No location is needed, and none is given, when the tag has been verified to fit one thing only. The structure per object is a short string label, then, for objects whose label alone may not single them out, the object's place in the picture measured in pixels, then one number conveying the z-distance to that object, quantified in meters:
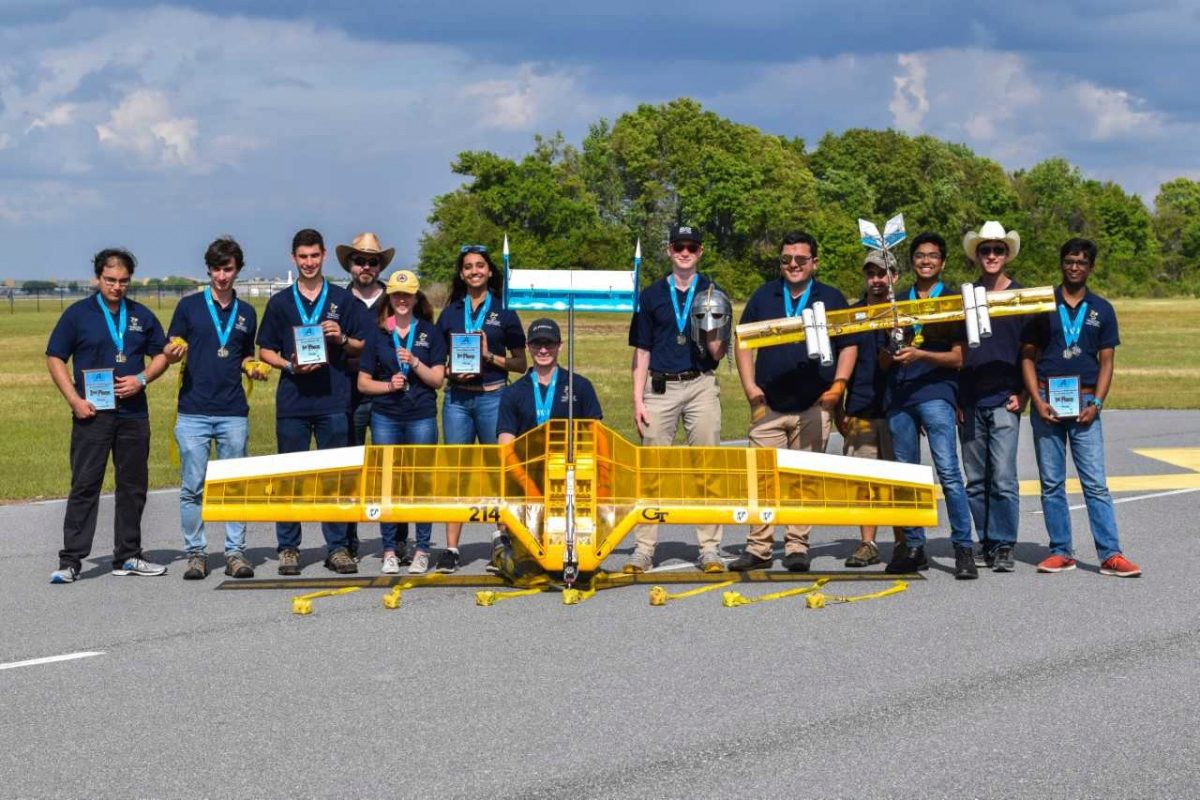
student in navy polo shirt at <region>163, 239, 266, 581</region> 9.40
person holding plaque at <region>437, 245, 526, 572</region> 9.75
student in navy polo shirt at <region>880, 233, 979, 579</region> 9.02
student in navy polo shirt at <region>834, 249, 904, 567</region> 9.63
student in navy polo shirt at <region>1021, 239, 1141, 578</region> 9.04
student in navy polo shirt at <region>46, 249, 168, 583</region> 9.22
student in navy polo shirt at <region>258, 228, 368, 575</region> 9.50
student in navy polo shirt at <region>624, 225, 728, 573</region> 9.40
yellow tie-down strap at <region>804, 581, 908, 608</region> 8.19
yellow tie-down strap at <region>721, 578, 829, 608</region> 8.26
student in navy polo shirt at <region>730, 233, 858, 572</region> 9.38
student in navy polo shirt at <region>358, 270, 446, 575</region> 9.62
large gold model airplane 8.62
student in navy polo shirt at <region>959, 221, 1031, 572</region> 9.22
